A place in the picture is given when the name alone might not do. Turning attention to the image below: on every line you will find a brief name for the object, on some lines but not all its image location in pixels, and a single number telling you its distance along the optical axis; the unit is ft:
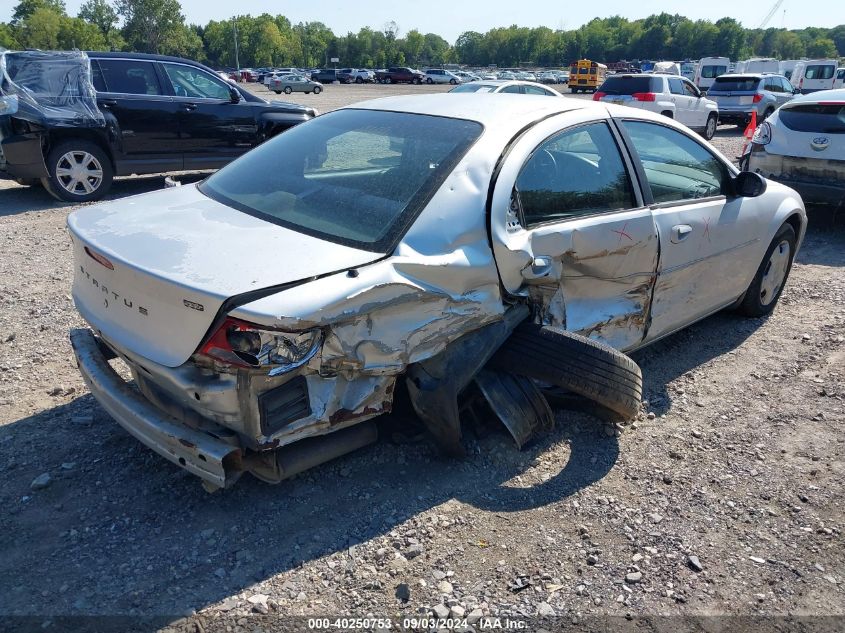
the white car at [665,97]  54.80
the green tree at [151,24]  323.16
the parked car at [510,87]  47.88
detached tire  10.28
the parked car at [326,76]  223.71
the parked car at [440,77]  228.22
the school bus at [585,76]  164.25
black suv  26.76
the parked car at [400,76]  222.89
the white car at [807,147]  24.40
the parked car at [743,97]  64.80
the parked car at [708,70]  119.44
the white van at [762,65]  101.50
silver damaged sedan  8.27
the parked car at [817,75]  95.14
